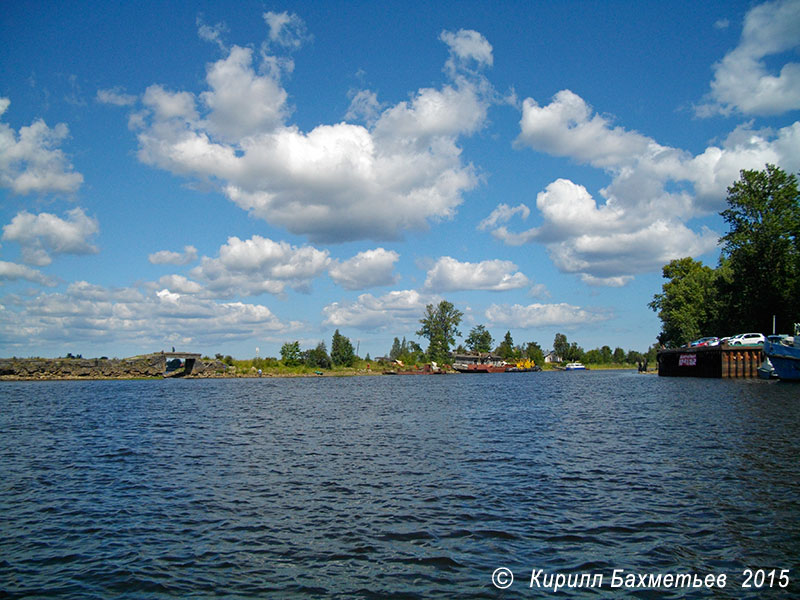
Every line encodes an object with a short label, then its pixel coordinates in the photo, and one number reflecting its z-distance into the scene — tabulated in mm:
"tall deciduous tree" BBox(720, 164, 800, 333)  75438
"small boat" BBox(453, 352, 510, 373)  195875
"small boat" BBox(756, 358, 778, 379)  69875
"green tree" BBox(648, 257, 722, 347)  108938
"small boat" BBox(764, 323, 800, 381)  62250
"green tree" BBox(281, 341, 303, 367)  160250
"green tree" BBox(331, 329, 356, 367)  177162
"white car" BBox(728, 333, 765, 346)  76812
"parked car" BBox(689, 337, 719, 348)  86762
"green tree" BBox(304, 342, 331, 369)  166250
